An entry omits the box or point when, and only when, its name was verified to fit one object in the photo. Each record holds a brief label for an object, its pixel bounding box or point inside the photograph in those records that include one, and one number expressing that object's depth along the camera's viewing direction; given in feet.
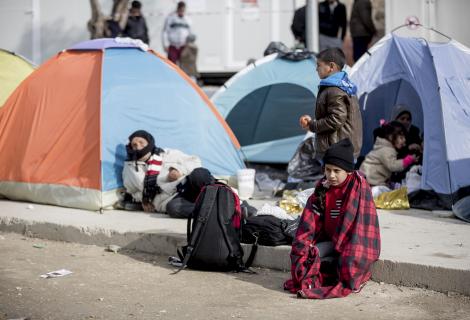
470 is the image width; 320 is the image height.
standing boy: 38.83
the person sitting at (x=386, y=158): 49.03
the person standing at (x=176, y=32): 87.96
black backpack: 35.76
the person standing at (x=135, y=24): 87.17
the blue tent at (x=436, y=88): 45.44
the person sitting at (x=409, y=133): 49.74
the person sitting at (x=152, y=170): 45.20
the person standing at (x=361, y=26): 77.86
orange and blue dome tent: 47.33
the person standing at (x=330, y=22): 76.13
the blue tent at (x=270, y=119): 63.82
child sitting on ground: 32.13
